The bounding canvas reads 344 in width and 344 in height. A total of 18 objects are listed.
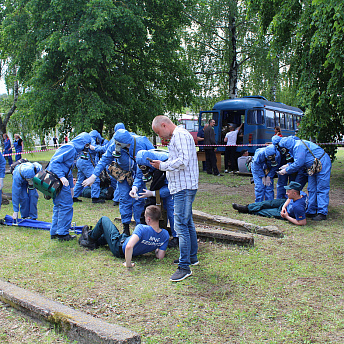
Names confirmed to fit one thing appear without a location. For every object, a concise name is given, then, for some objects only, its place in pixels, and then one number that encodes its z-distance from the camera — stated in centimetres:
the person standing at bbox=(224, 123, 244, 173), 1498
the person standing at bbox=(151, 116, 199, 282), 409
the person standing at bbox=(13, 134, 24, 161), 1836
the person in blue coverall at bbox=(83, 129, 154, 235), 572
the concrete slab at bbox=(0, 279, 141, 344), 276
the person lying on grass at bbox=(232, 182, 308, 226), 652
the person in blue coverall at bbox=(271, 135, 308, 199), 733
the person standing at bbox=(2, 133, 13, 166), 1845
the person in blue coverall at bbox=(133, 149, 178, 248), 527
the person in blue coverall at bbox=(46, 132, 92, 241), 575
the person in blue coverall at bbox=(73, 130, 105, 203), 943
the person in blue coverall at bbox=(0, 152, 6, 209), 741
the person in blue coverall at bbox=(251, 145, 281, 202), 778
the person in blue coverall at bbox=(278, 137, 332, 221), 694
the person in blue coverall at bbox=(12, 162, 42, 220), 693
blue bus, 1609
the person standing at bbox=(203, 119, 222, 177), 1421
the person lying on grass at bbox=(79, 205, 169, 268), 459
